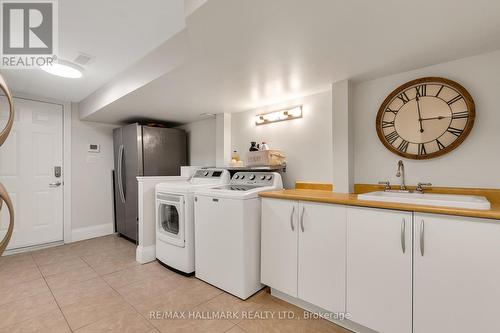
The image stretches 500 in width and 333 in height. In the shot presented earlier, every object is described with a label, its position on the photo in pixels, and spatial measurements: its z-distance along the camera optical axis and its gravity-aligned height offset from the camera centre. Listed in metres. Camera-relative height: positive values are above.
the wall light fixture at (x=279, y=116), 2.68 +0.62
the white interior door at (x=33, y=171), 3.16 -0.06
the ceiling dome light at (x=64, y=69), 2.32 +1.02
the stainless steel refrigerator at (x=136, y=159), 3.51 +0.10
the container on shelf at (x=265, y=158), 2.58 +0.08
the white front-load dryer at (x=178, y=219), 2.45 -0.63
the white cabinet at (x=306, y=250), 1.68 -0.70
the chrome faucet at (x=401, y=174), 1.93 -0.09
